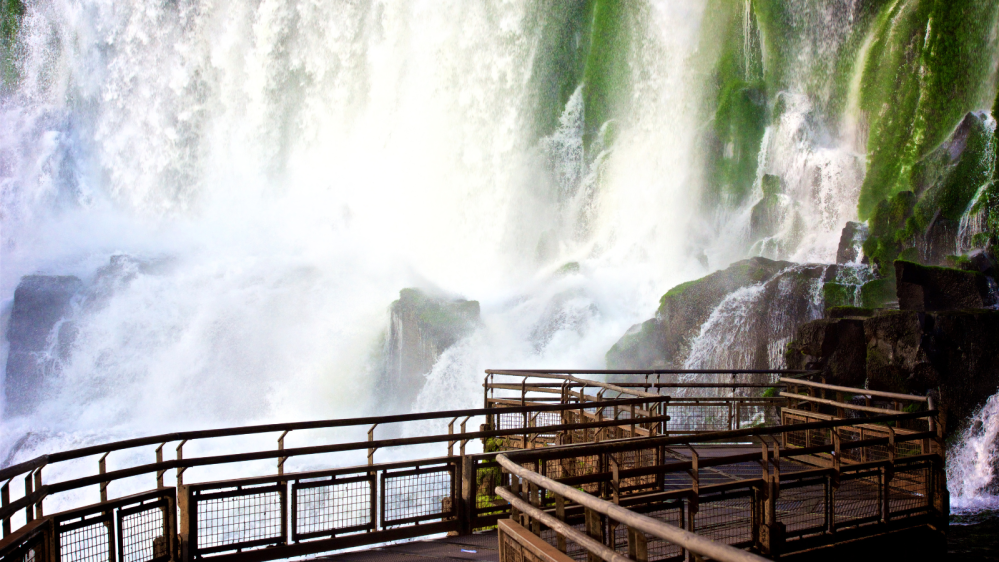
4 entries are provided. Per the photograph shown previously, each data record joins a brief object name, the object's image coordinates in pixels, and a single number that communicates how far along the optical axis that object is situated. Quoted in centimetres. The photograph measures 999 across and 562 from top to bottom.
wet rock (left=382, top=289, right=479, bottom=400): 3238
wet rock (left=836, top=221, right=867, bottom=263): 2462
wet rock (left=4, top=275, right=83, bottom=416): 4128
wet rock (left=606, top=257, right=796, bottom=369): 2316
